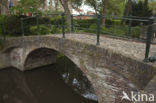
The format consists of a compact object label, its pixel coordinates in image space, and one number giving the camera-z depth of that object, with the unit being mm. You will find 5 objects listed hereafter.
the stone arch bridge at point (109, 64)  3053
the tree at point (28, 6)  9920
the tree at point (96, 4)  17281
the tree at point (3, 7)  12062
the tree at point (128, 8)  13187
